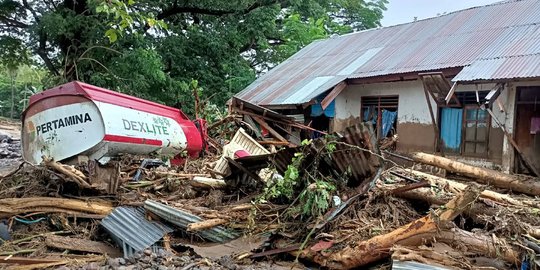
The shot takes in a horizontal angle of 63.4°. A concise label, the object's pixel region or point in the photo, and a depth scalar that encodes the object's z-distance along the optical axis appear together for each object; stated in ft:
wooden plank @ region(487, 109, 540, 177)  29.01
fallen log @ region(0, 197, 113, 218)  19.67
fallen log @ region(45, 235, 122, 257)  17.72
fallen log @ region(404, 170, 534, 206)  20.21
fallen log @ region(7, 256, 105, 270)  15.78
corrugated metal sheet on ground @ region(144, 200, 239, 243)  19.54
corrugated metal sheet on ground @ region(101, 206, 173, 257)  18.13
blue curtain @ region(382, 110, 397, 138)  39.41
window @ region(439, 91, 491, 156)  32.50
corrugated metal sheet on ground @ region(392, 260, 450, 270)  14.03
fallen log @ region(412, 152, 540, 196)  24.23
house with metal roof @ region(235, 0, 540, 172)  29.84
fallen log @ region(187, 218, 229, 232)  18.97
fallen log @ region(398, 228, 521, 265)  15.02
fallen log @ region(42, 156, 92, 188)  20.92
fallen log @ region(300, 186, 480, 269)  14.96
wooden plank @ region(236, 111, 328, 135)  39.39
